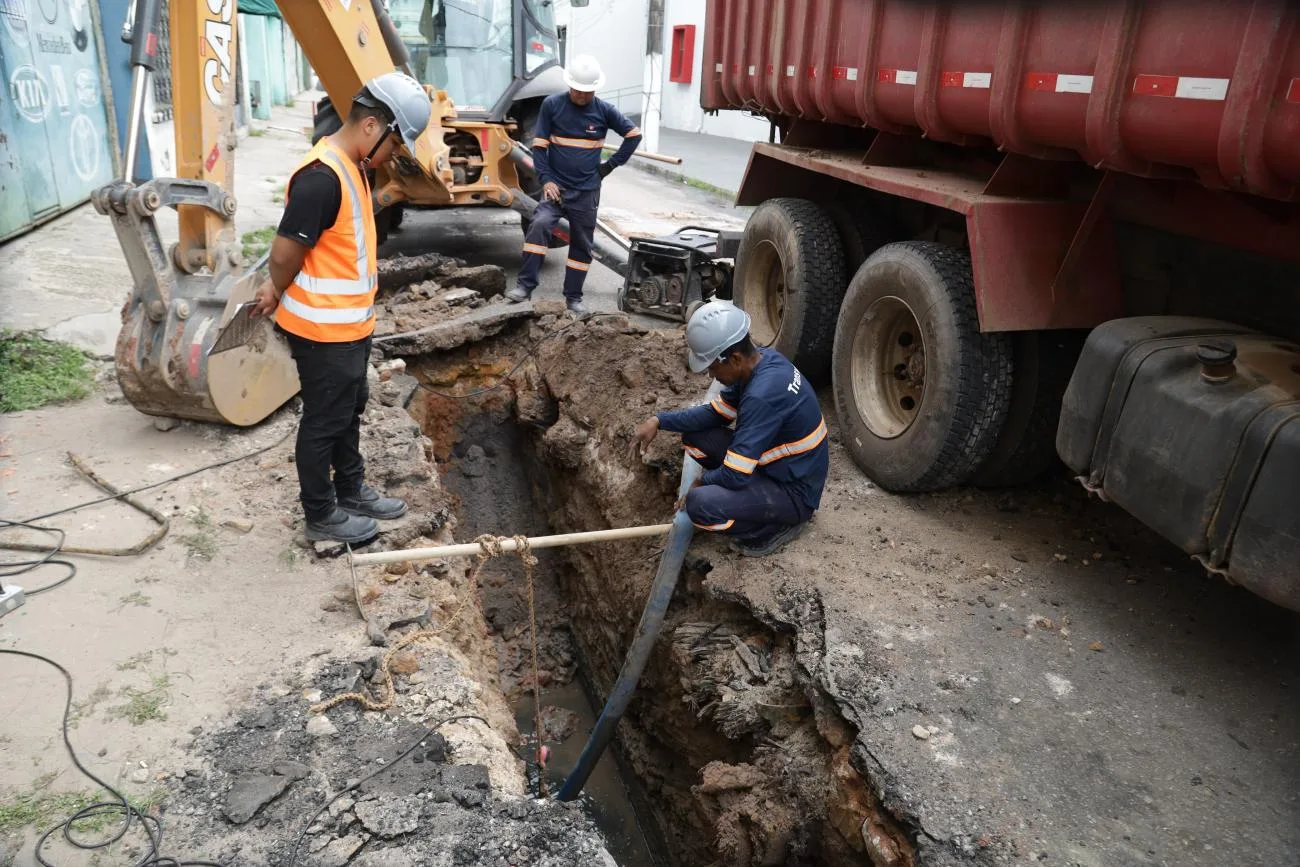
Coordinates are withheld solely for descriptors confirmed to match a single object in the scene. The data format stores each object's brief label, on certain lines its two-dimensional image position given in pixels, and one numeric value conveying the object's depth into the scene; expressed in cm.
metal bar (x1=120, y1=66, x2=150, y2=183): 440
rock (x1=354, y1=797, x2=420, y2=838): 261
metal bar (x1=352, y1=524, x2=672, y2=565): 359
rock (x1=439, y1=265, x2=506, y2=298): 749
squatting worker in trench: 367
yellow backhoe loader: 439
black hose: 387
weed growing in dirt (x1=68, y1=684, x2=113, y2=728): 294
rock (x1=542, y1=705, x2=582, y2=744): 509
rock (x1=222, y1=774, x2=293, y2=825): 261
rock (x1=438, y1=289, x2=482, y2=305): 708
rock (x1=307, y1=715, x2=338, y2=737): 295
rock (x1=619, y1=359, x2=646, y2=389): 569
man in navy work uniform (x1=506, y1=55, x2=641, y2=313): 698
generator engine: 699
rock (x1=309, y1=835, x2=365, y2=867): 251
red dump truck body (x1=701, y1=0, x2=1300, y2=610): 263
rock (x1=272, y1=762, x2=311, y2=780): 275
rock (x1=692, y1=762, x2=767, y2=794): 326
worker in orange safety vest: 344
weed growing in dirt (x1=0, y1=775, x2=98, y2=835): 253
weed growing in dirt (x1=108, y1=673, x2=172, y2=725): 296
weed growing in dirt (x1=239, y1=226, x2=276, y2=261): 826
